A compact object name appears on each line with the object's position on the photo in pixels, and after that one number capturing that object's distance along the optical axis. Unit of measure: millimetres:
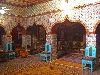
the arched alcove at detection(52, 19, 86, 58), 13508
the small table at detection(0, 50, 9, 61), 10531
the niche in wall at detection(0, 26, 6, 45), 11981
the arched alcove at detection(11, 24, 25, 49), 13969
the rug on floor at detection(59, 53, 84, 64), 10434
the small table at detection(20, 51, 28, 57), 11807
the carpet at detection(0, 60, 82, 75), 7582
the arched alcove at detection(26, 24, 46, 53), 13791
